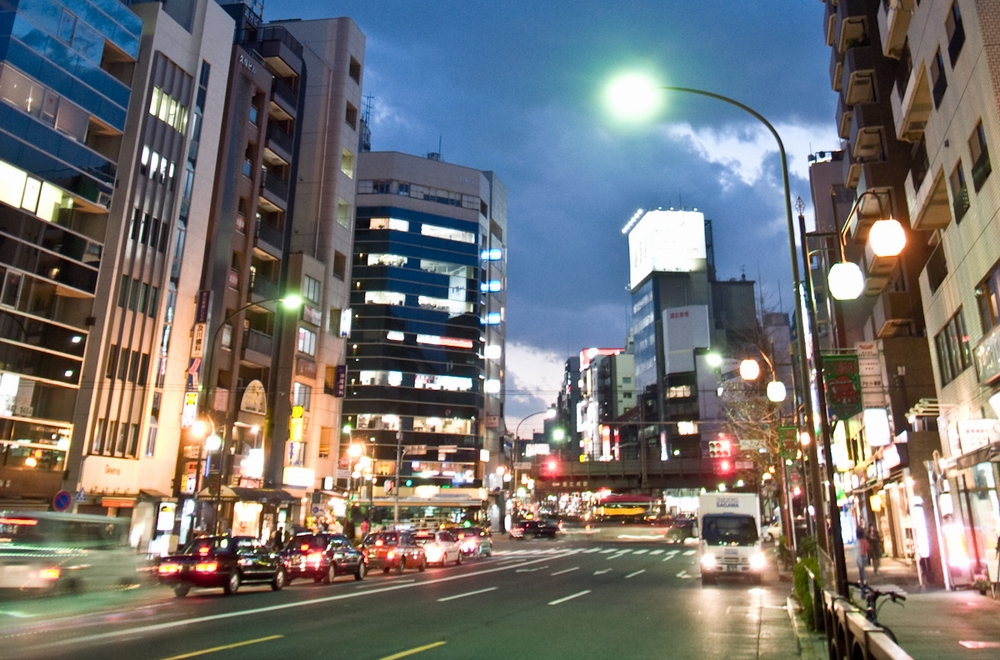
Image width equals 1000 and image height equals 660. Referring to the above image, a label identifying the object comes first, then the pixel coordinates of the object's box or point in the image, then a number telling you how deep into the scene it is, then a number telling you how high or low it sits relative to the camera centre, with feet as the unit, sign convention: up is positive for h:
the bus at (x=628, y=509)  307.37 +3.28
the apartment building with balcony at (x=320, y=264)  162.09 +58.21
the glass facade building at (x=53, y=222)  99.71 +40.90
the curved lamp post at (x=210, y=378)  111.24 +22.13
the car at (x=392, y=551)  100.63 -4.90
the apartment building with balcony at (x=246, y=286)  127.65 +43.43
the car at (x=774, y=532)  182.19 -3.53
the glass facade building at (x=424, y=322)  320.09 +84.41
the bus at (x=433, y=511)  280.72 +1.49
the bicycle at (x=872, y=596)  23.91 -2.77
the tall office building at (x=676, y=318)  394.73 +110.62
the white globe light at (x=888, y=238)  35.88 +13.37
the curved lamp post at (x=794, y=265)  49.63 +17.95
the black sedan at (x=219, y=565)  66.80 -4.80
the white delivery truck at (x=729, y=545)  83.56 -3.02
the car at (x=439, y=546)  115.55 -4.85
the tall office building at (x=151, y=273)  110.73 +37.88
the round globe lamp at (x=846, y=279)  39.99 +12.69
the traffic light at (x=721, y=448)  217.89 +20.73
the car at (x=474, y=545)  140.36 -5.46
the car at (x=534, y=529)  224.33 -4.03
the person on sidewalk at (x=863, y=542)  95.36 -2.73
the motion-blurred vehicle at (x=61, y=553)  53.88 -3.14
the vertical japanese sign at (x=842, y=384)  46.42 +8.39
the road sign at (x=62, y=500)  88.79 +1.28
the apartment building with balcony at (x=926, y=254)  61.57 +27.98
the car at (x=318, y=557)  82.12 -4.73
